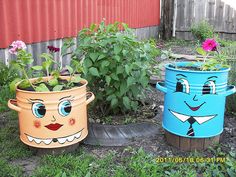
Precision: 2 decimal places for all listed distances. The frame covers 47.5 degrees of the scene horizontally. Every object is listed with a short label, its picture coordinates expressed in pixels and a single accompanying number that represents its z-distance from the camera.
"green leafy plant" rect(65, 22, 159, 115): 2.42
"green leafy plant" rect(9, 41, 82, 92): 2.17
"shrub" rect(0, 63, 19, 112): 3.36
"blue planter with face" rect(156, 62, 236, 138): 2.14
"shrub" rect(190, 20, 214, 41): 8.47
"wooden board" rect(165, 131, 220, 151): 2.29
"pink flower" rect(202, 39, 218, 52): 2.35
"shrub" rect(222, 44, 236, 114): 3.02
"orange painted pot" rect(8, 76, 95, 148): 2.08
